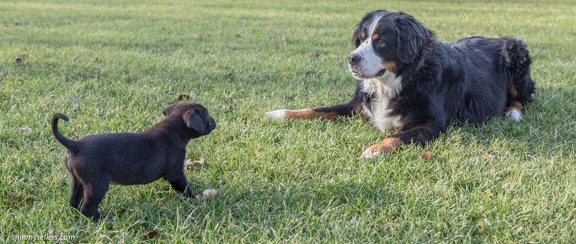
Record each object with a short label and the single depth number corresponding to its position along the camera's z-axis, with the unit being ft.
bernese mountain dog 13.74
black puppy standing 8.00
